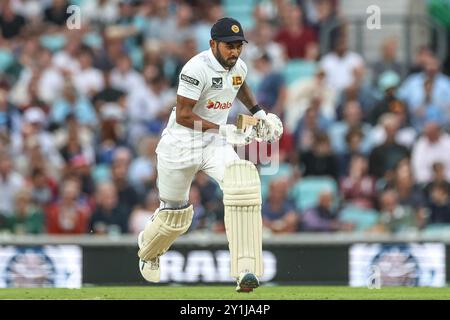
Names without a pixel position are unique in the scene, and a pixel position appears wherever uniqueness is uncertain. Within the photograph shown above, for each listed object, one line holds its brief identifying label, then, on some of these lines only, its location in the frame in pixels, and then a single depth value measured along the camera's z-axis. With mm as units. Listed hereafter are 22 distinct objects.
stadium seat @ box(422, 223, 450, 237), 14492
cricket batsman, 9898
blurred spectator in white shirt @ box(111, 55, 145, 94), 16781
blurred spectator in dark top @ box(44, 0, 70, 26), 17891
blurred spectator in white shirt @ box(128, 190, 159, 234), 14836
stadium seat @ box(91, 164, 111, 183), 15711
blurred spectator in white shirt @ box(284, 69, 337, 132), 16266
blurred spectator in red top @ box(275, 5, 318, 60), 17250
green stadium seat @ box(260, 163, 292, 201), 15547
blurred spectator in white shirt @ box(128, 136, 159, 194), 15367
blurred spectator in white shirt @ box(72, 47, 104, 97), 16797
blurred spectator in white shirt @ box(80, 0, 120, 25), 17797
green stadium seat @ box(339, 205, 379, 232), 14993
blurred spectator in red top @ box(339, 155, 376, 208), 15211
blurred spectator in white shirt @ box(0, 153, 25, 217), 15258
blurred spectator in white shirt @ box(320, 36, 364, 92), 16609
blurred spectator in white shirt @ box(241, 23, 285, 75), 16891
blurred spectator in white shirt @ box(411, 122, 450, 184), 15469
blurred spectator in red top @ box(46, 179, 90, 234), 14656
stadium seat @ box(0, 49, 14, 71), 17250
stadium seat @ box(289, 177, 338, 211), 15344
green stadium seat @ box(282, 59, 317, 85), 16906
